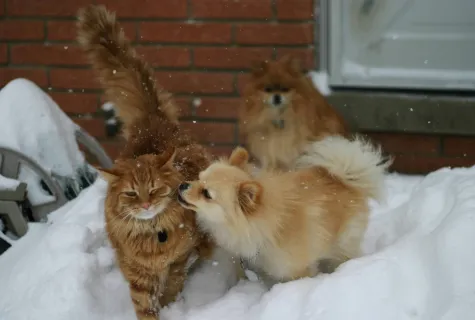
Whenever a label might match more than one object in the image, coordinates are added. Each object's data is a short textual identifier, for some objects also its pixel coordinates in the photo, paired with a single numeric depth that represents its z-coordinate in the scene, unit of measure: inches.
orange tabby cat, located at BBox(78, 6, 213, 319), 81.7
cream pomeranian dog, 79.7
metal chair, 110.0
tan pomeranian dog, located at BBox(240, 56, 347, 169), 115.6
